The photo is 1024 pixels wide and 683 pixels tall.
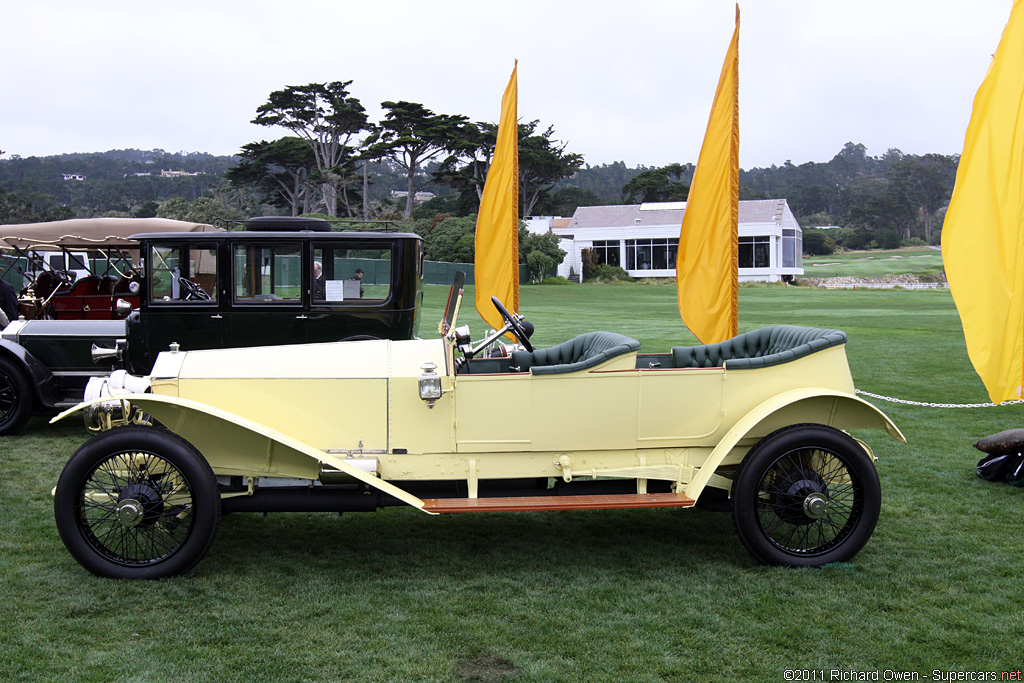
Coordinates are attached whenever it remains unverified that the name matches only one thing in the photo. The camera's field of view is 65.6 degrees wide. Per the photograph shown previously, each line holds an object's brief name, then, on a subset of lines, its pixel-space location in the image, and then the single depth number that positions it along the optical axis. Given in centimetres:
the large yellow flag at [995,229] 503
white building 4891
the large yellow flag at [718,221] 779
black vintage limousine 734
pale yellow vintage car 406
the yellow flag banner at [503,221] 940
